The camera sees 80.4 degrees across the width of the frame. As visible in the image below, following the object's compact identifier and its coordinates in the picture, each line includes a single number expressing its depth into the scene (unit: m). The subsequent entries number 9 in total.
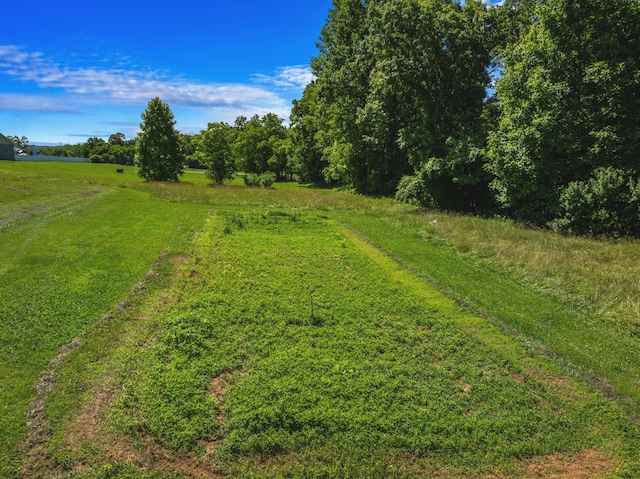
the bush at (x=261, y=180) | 51.50
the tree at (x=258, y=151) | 73.69
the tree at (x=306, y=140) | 60.84
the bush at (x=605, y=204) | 16.50
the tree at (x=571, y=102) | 17.58
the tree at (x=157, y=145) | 51.28
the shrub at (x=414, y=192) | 27.39
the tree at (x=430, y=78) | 25.67
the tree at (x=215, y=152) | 51.00
